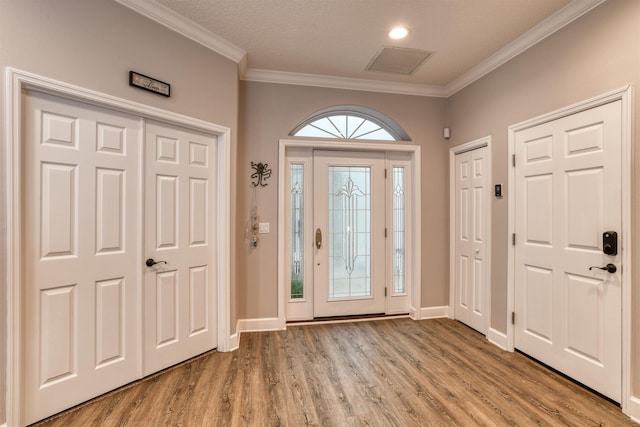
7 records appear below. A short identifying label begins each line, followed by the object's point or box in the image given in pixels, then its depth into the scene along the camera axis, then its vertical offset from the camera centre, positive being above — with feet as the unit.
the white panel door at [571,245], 6.88 -0.80
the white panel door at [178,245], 8.02 -0.84
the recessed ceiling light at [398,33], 8.52 +4.99
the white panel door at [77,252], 6.12 -0.81
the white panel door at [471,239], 10.78 -0.90
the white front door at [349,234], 12.03 -0.76
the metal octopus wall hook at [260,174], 11.03 +1.42
